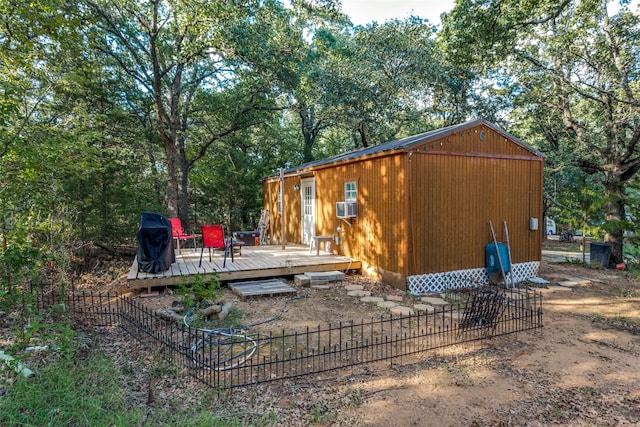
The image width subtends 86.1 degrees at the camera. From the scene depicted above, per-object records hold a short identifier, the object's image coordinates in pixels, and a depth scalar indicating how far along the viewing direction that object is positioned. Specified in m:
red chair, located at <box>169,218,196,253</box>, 8.11
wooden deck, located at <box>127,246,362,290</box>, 6.22
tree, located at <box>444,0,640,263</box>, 6.88
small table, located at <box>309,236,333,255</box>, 8.48
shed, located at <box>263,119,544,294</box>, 6.42
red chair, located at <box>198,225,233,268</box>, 6.90
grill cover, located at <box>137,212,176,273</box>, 6.29
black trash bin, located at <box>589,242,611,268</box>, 9.25
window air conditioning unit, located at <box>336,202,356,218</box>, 7.57
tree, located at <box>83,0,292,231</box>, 8.72
